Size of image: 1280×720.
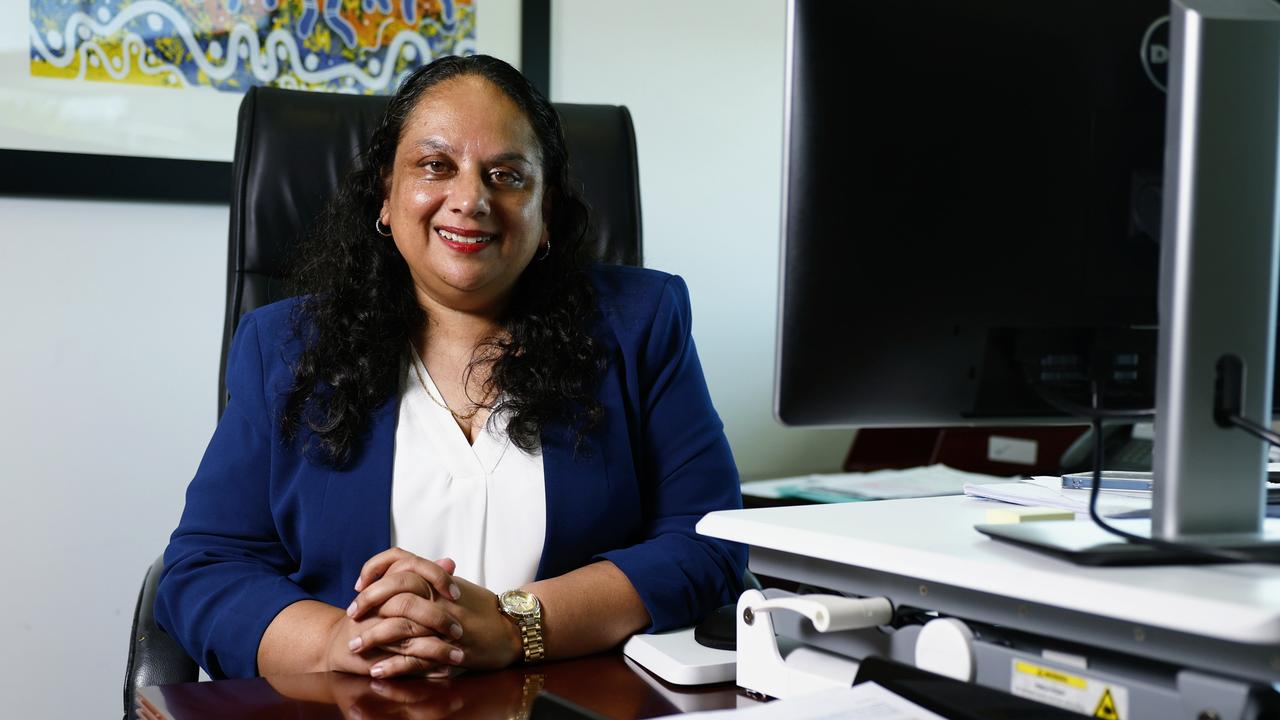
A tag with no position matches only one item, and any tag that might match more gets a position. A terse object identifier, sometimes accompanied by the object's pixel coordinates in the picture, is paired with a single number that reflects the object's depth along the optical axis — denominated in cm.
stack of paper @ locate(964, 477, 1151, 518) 93
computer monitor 75
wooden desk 84
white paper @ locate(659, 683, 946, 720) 68
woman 117
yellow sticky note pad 83
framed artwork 188
